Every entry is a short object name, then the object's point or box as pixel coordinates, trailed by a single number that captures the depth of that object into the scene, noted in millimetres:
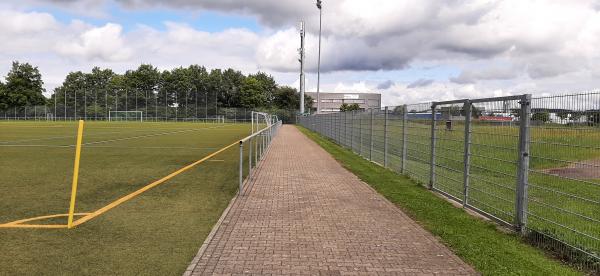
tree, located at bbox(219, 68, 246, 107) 123625
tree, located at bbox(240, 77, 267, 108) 122000
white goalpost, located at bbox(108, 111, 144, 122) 88312
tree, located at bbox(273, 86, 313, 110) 137125
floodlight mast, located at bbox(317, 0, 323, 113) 50031
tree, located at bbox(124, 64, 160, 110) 119938
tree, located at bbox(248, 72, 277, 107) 136725
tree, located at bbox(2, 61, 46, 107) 101062
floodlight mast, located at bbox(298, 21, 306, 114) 59925
